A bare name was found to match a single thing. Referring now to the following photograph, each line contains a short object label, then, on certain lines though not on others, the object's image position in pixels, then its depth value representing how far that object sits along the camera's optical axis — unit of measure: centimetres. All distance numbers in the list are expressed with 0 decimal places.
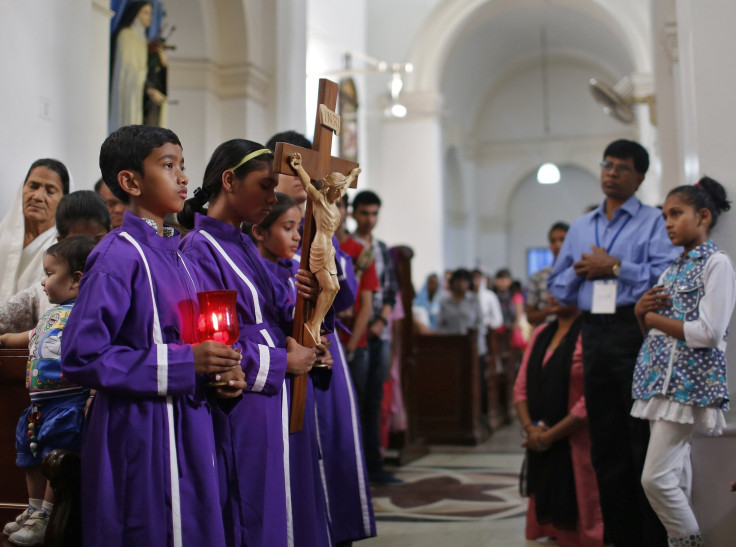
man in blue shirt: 395
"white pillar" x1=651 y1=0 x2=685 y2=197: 775
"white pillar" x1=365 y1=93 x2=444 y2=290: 1544
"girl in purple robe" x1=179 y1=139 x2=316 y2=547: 248
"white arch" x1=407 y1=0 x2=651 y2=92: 1495
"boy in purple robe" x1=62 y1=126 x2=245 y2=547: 210
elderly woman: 386
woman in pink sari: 428
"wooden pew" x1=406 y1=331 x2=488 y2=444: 862
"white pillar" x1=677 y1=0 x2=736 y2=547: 380
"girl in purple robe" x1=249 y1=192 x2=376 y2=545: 325
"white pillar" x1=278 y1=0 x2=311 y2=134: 820
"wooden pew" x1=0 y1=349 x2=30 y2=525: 309
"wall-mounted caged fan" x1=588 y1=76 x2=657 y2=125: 1076
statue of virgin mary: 681
